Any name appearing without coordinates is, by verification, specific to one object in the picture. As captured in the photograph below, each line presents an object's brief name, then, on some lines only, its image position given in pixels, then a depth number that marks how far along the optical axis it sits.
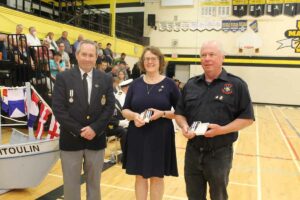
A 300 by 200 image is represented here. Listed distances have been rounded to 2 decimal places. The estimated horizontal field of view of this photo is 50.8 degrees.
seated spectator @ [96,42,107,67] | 9.31
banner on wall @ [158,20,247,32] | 16.58
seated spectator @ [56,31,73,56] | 9.97
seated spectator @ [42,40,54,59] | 8.38
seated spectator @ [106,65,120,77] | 8.00
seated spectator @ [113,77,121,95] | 5.59
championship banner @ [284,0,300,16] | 15.61
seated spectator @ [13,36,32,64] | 7.00
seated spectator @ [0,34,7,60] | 6.90
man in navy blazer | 2.59
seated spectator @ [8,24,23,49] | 7.02
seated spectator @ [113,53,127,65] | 11.98
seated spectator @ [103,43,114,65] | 11.77
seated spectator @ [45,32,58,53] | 9.19
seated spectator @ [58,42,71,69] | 9.11
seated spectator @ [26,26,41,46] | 8.30
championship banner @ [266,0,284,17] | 15.82
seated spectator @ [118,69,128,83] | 6.30
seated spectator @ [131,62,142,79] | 12.64
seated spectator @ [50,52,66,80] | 8.03
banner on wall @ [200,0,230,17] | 16.75
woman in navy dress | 2.63
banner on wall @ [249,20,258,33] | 16.30
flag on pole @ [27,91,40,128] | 3.73
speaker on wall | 17.77
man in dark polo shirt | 2.21
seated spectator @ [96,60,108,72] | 8.13
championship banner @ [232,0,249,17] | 16.41
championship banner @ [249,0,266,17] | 16.11
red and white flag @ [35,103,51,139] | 3.61
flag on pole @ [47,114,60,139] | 3.55
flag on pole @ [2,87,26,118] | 3.80
